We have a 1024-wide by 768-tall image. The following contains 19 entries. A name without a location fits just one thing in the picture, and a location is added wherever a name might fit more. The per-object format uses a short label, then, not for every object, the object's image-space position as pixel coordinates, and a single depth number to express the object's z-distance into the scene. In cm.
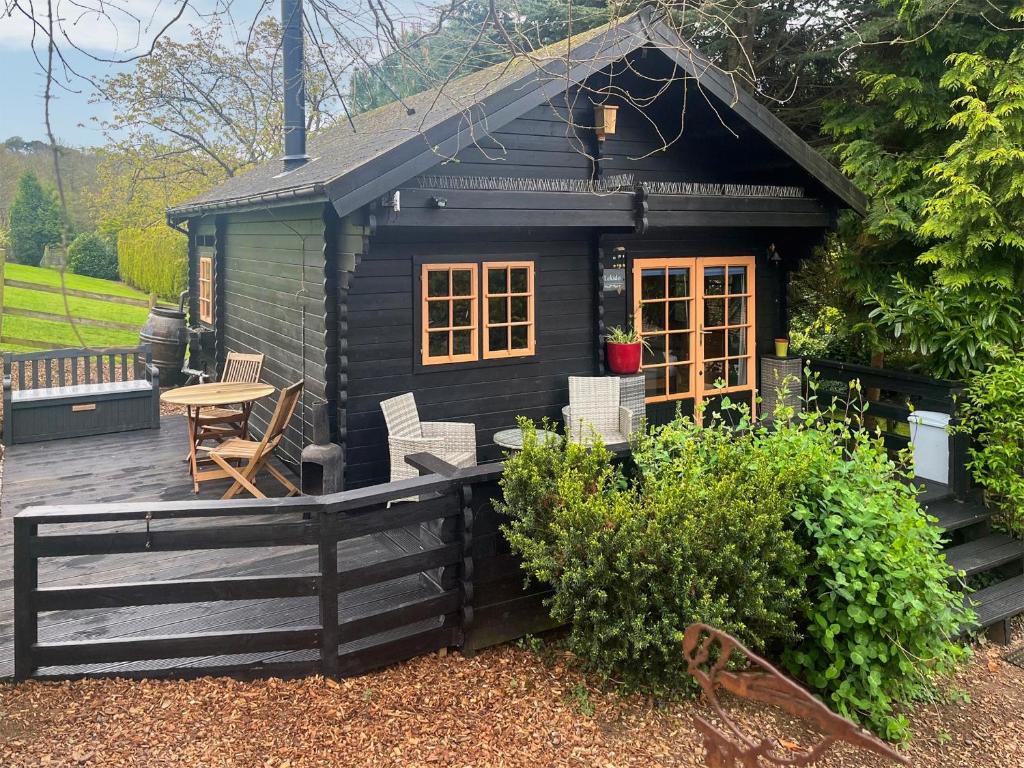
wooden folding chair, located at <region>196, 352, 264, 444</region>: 751
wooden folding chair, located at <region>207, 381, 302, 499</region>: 636
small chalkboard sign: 797
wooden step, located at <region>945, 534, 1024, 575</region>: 611
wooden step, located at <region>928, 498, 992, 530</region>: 638
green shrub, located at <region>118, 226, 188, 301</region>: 1797
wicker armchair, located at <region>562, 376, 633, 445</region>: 759
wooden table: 676
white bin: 695
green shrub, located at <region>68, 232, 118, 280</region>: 2130
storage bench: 862
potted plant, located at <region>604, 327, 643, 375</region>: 782
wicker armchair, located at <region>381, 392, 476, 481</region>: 621
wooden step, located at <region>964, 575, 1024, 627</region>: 588
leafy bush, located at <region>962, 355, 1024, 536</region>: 655
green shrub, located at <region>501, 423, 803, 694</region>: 380
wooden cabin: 627
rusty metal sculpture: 191
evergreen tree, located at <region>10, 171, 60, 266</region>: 1836
